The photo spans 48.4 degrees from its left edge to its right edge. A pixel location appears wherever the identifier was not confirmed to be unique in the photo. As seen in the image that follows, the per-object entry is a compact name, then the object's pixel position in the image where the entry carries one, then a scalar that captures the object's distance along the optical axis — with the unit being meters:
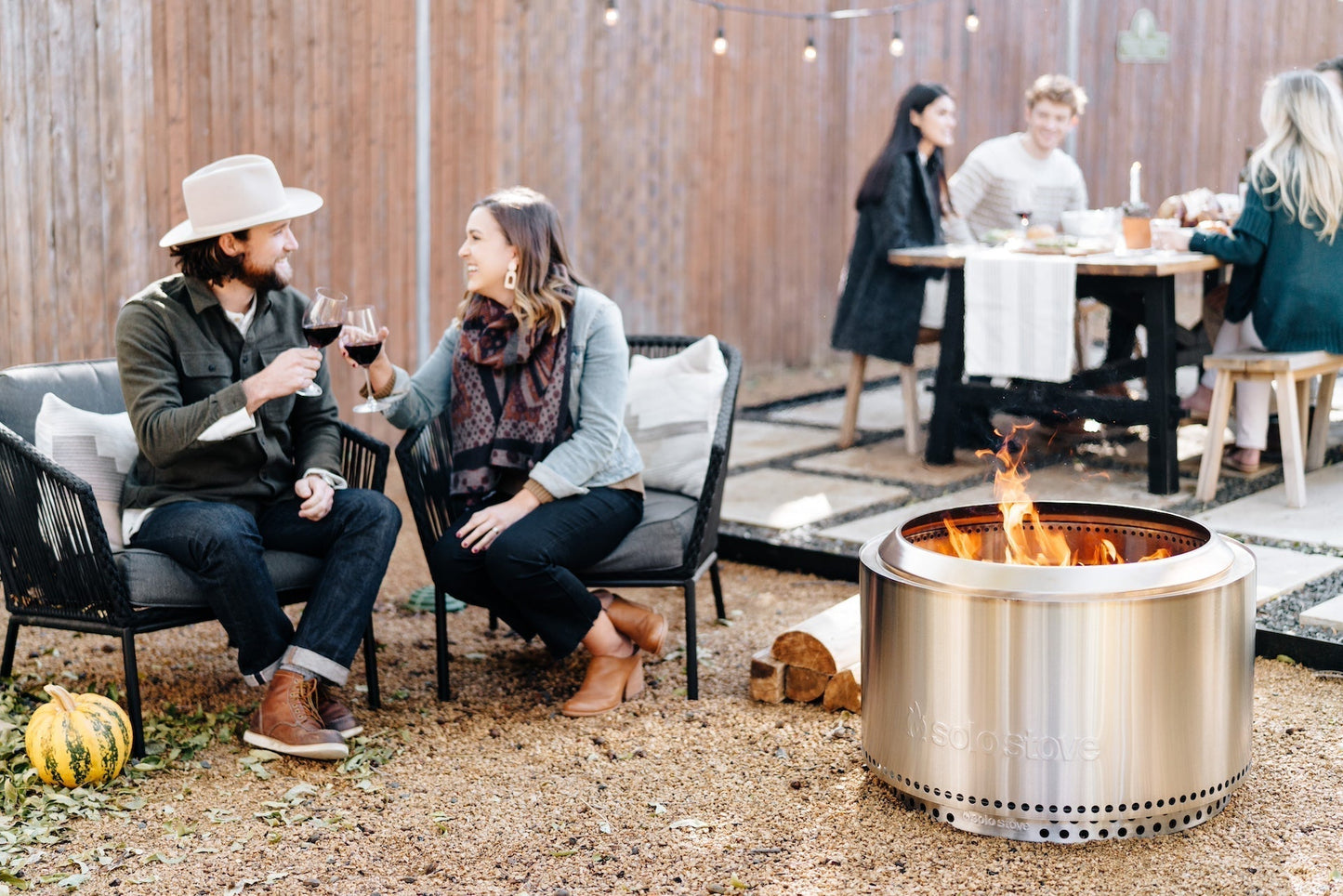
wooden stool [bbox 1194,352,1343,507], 4.79
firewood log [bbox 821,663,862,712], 3.28
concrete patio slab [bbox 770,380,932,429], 6.61
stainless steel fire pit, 2.49
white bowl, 5.38
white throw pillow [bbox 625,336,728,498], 3.70
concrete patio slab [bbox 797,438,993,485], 5.46
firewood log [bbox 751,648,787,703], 3.39
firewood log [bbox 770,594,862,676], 3.33
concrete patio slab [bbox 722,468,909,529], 4.88
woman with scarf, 3.31
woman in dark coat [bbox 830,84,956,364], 5.61
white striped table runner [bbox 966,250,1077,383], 5.12
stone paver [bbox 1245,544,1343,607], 3.85
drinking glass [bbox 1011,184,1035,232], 6.02
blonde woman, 4.78
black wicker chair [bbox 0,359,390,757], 3.01
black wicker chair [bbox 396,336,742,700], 3.41
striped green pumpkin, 2.88
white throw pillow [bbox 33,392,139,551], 3.25
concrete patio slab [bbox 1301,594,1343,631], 3.52
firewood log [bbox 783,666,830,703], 3.37
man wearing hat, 3.08
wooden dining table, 5.00
